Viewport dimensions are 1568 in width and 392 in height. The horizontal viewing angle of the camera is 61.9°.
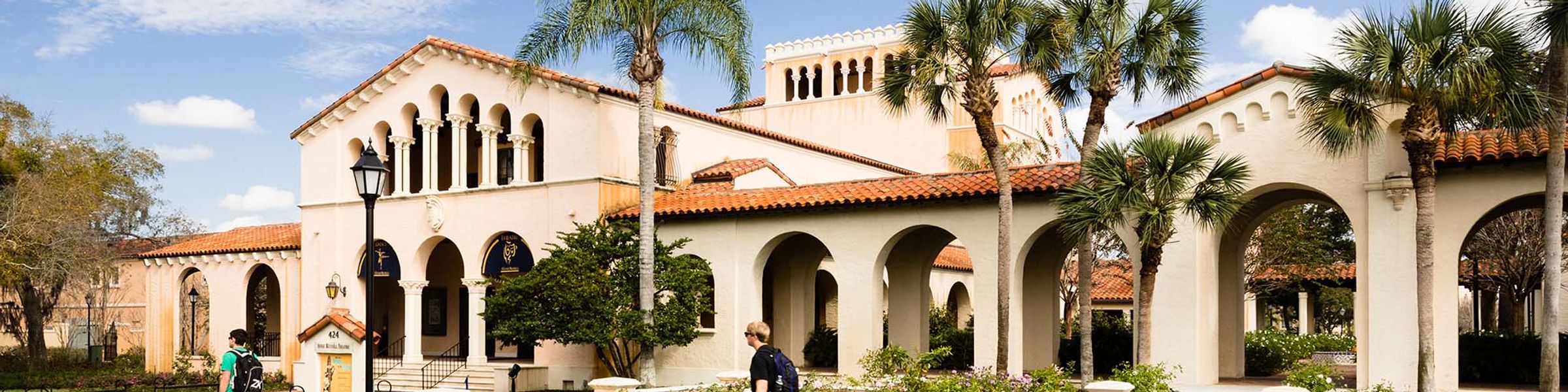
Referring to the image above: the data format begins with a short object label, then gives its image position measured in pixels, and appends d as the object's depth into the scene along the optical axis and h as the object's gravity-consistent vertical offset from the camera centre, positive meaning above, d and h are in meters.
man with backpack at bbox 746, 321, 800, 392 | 11.61 -1.21
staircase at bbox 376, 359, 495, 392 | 27.64 -3.07
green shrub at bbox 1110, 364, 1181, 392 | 16.67 -1.87
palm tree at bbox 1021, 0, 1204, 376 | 18.95 +2.70
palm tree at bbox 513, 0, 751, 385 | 23.19 +3.59
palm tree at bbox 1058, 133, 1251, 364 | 18.14 +0.58
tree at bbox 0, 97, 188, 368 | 34.03 +0.81
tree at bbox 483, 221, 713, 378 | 23.80 -1.14
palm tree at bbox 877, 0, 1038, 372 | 19.00 +2.66
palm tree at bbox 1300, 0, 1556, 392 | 16.25 +1.91
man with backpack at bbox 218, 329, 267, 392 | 13.27 -1.34
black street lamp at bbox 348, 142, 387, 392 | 13.99 +0.61
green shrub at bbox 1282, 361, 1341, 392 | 16.56 -1.86
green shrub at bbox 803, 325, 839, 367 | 29.08 -2.52
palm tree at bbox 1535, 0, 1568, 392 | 15.77 +0.77
